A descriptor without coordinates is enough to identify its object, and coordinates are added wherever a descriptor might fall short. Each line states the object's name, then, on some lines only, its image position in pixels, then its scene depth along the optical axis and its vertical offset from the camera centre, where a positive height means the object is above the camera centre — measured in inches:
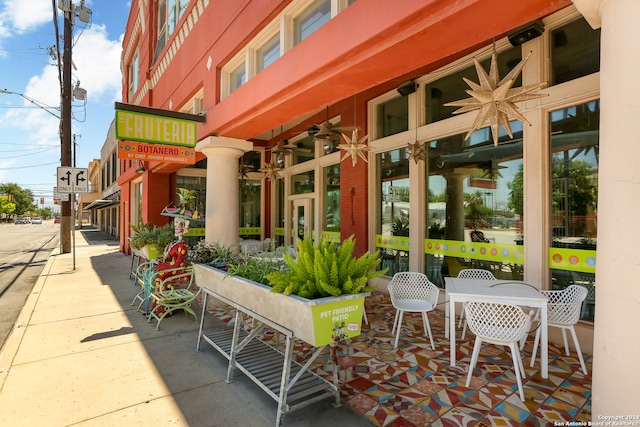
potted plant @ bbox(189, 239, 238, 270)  180.9 -22.4
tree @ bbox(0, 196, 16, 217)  2576.3 +86.3
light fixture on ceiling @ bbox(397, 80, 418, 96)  250.4 +95.2
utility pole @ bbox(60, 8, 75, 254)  526.6 +150.2
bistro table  133.0 -32.7
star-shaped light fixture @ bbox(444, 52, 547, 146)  136.8 +49.0
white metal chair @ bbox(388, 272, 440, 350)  175.5 -42.0
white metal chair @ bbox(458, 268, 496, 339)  193.4 -33.7
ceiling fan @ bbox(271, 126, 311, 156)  319.9 +62.9
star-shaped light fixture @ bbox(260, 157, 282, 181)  360.8 +50.1
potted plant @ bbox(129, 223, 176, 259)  336.2 -24.8
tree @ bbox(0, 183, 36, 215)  3196.4 +194.3
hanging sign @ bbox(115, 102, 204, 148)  239.9 +68.0
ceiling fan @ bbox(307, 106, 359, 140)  236.5 +58.5
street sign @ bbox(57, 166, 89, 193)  391.5 +42.4
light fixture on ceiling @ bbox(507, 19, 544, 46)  175.0 +96.3
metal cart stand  107.6 -58.1
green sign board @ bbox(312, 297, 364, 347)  100.9 -32.0
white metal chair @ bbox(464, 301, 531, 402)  124.0 -40.7
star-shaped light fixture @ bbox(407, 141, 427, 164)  240.8 +46.0
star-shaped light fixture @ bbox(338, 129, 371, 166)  242.2 +50.3
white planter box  100.8 -30.9
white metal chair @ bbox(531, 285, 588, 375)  144.3 -41.0
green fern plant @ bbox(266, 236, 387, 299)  108.7 -18.9
